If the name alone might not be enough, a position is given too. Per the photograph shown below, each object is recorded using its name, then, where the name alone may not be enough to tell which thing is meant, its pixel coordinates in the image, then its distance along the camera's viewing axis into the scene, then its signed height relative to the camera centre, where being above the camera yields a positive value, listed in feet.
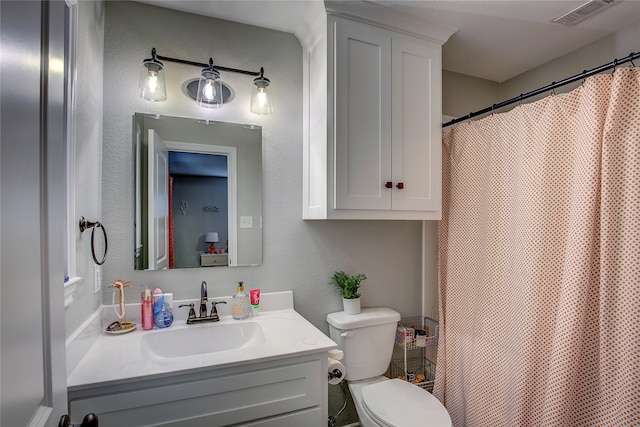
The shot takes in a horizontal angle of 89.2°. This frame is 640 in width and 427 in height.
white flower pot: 5.90 -1.68
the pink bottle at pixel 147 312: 4.70 -1.44
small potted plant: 5.90 -1.41
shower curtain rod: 3.83 +1.77
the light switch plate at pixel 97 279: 4.46 -0.93
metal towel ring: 3.93 -0.17
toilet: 4.77 -2.89
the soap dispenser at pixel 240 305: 5.22 -1.50
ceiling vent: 4.99 +3.24
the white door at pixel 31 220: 1.54 -0.04
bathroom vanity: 3.37 -1.90
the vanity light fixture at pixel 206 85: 4.75 +2.01
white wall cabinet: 4.99 +1.52
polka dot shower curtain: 3.82 -0.71
